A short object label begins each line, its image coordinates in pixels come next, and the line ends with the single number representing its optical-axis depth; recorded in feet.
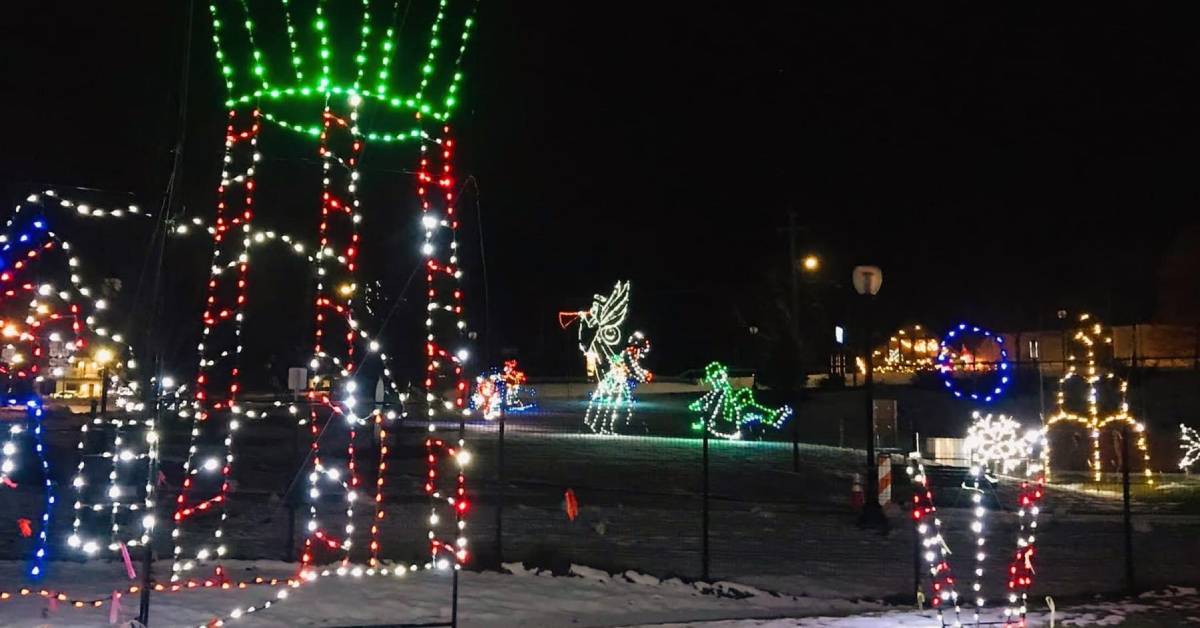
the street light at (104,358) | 25.53
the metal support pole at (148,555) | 17.01
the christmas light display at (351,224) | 19.58
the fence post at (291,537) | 27.81
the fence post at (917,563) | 25.18
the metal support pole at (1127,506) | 27.78
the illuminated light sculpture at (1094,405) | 64.13
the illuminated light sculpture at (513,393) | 89.96
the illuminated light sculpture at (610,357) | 96.02
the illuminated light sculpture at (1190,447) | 62.64
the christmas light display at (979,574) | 22.70
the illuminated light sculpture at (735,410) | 87.66
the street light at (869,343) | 38.04
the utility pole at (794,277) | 129.59
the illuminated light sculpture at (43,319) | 20.93
